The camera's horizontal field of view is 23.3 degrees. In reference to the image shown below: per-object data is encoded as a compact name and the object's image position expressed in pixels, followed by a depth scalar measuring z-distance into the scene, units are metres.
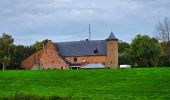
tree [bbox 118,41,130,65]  101.00
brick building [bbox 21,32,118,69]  99.00
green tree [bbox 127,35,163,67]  90.38
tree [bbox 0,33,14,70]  93.57
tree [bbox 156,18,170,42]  95.94
